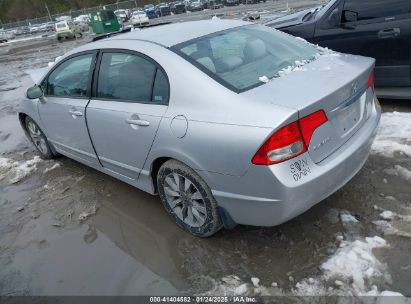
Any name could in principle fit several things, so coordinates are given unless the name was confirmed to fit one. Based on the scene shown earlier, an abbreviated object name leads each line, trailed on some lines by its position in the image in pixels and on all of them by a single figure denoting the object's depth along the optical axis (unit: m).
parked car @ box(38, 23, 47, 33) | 58.72
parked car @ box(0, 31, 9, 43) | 47.99
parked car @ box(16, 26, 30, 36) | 60.34
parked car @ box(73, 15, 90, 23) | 56.45
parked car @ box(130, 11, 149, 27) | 44.20
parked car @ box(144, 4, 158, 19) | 54.97
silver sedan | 2.57
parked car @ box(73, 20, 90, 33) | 48.16
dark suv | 4.94
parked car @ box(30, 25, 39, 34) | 59.47
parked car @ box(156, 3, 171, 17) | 55.81
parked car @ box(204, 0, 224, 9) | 48.34
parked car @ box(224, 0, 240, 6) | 46.36
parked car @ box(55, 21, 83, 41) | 34.38
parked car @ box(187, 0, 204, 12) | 50.73
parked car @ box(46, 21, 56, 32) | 57.92
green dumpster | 34.69
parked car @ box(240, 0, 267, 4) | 44.22
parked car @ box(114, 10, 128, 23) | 52.04
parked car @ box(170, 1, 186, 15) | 53.51
